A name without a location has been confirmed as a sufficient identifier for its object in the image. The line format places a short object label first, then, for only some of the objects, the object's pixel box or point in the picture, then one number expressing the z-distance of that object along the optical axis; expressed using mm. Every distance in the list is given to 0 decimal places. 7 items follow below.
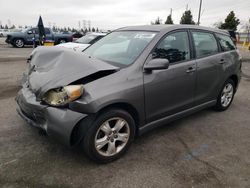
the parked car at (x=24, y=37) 18348
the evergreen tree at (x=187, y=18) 40697
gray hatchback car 2484
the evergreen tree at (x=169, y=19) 45825
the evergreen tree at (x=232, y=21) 34562
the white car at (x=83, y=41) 9866
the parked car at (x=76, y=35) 22781
